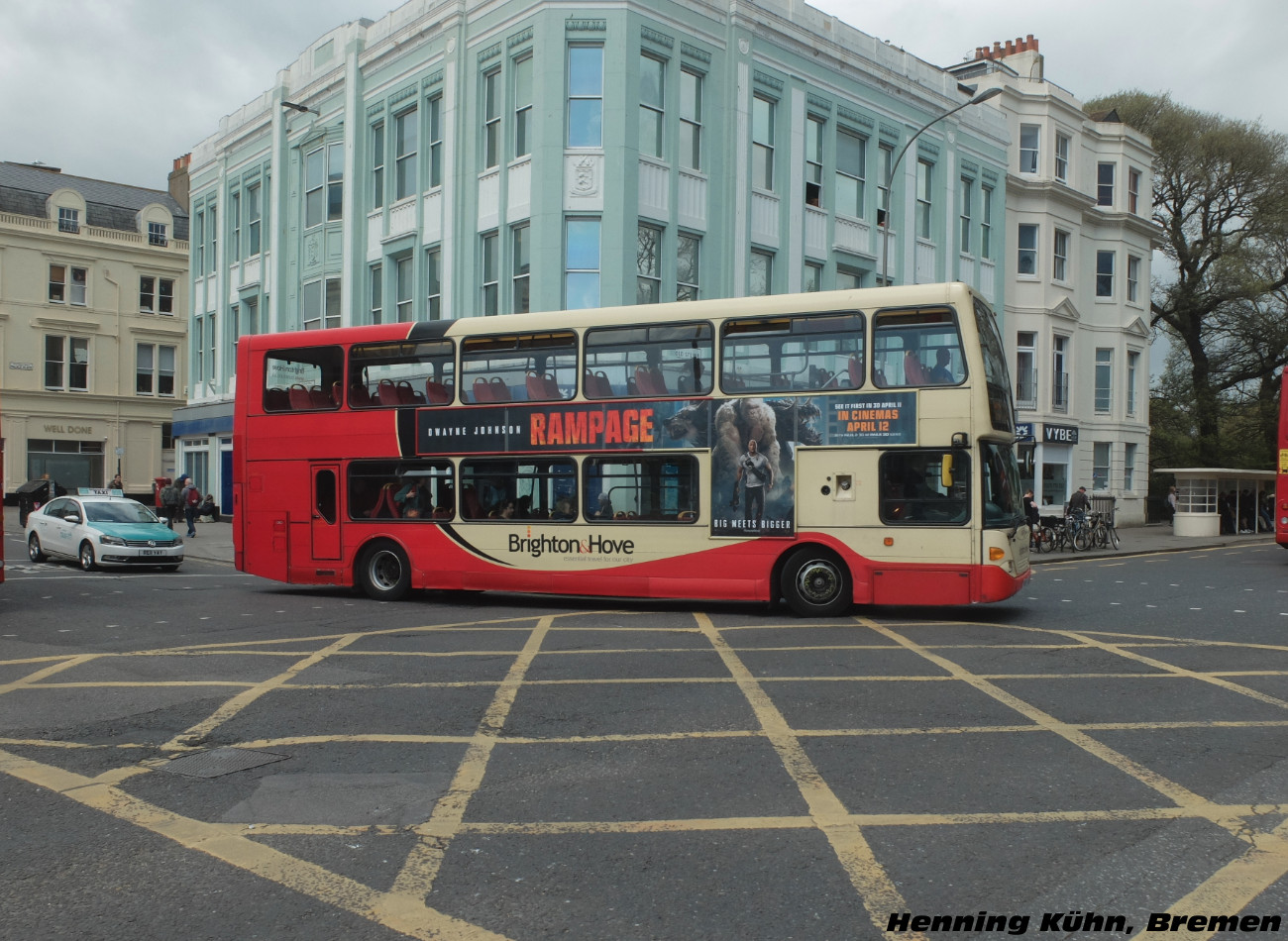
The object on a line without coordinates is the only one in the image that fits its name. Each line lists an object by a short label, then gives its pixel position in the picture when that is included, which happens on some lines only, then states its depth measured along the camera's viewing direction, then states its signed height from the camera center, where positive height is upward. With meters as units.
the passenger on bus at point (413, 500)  15.23 -0.51
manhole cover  5.93 -1.70
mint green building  23.78 +7.77
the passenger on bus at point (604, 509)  14.12 -0.54
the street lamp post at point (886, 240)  20.83 +4.69
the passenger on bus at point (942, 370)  12.55 +1.19
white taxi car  20.30 -1.44
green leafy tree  45.00 +9.70
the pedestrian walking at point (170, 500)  31.52 -1.16
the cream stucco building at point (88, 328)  48.81 +6.22
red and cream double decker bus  12.69 +0.19
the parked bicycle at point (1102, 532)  28.66 -1.51
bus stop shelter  35.91 -0.62
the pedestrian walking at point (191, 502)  30.06 -1.19
